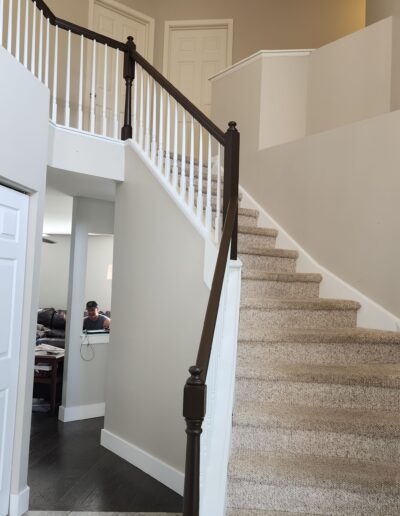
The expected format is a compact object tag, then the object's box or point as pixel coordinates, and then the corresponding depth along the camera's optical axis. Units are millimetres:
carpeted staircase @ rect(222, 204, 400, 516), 2199
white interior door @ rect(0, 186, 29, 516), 2980
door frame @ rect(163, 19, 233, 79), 6574
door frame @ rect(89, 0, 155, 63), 6195
